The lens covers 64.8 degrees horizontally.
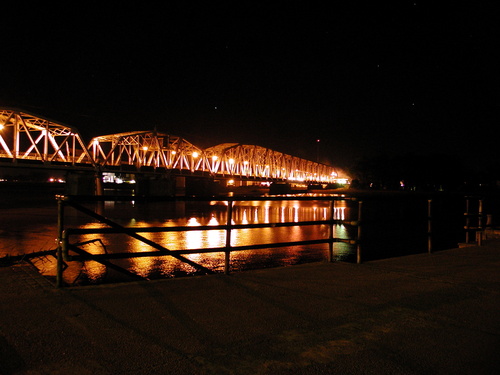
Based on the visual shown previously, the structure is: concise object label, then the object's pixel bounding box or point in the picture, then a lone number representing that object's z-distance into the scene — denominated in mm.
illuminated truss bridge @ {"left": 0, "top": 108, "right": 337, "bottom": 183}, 71875
